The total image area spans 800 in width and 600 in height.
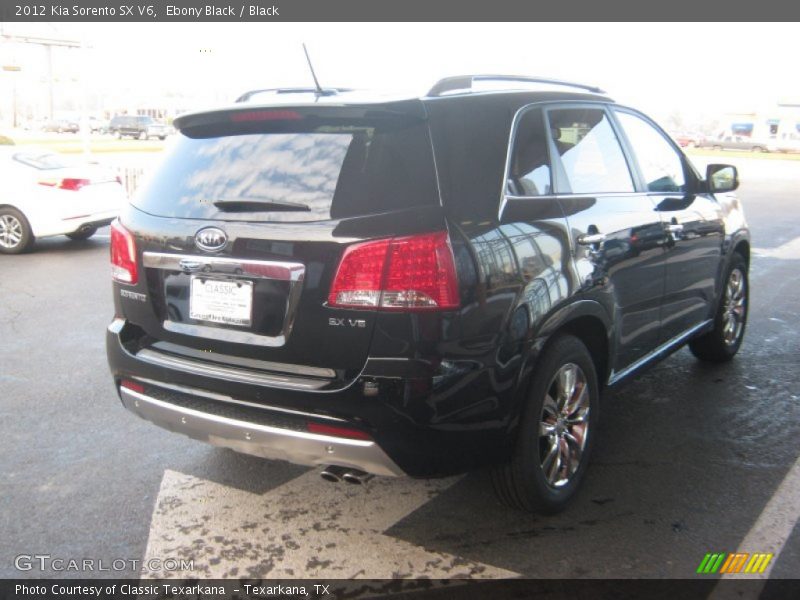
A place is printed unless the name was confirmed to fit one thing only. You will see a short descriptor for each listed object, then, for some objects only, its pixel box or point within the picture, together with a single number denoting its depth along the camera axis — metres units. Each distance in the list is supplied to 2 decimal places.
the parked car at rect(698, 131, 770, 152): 58.53
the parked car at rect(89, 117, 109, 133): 61.31
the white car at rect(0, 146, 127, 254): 10.38
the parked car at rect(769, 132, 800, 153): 57.66
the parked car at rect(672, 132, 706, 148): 55.53
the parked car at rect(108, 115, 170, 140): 53.34
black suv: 2.68
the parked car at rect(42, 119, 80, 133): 59.75
